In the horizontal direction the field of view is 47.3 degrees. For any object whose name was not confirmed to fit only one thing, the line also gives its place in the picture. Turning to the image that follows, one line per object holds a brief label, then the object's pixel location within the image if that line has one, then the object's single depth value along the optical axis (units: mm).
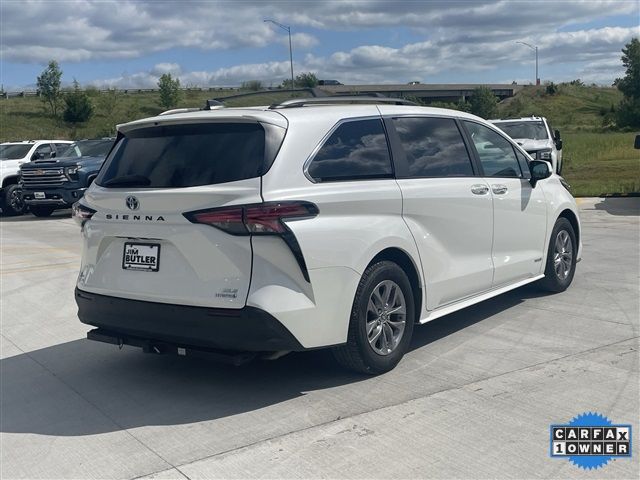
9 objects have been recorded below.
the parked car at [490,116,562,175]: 15930
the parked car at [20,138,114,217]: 17859
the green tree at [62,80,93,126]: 70625
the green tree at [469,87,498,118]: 69438
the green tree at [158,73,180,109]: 73375
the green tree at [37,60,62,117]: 73125
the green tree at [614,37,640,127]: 61719
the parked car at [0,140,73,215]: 19859
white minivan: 4508
